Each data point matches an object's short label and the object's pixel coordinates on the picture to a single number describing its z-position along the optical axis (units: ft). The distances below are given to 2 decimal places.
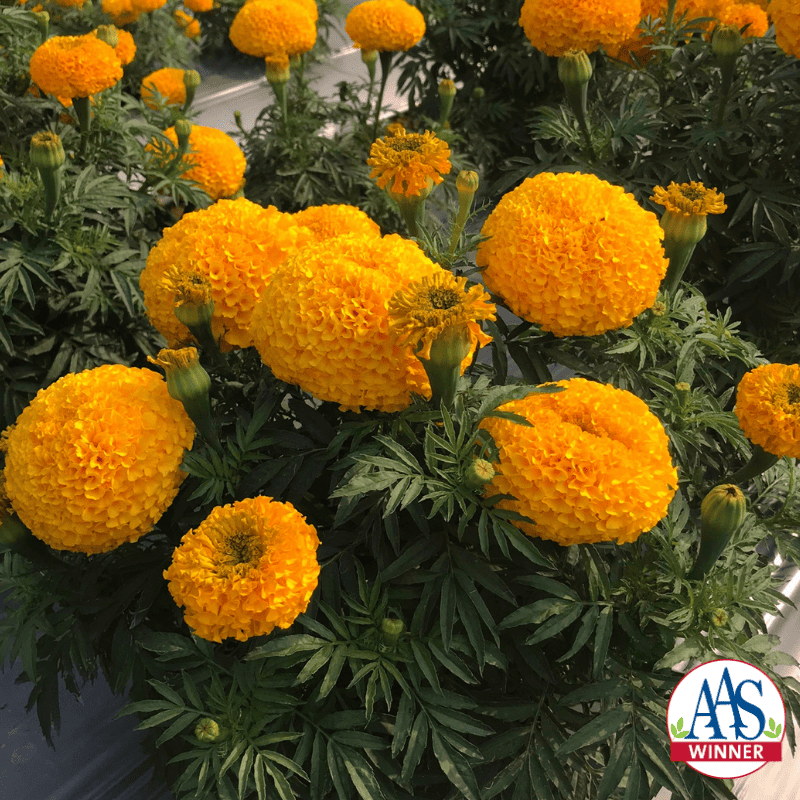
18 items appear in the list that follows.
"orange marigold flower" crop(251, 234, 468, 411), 1.77
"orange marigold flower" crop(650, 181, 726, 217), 2.04
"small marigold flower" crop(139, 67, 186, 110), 3.31
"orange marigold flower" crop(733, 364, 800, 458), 1.85
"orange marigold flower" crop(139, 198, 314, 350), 1.95
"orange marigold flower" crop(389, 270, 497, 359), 1.69
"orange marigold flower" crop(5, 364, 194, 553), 1.78
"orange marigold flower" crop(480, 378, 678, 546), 1.74
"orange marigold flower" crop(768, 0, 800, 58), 2.40
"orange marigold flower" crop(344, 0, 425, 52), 3.23
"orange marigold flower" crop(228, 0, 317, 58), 3.25
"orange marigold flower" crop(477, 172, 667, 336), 1.91
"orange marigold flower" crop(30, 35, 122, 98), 2.46
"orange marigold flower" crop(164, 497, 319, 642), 1.67
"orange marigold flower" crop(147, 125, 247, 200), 2.84
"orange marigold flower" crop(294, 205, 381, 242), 2.11
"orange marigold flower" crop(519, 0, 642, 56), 2.59
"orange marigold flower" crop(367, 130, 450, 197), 1.96
